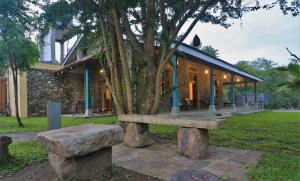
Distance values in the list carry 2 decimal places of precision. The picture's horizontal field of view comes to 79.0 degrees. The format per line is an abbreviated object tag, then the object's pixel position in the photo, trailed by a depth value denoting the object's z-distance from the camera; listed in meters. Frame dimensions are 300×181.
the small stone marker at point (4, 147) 2.74
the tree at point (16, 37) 3.90
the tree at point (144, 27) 3.82
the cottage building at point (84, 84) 9.46
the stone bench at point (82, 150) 1.96
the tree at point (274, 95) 15.37
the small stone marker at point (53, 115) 3.63
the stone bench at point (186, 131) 2.73
